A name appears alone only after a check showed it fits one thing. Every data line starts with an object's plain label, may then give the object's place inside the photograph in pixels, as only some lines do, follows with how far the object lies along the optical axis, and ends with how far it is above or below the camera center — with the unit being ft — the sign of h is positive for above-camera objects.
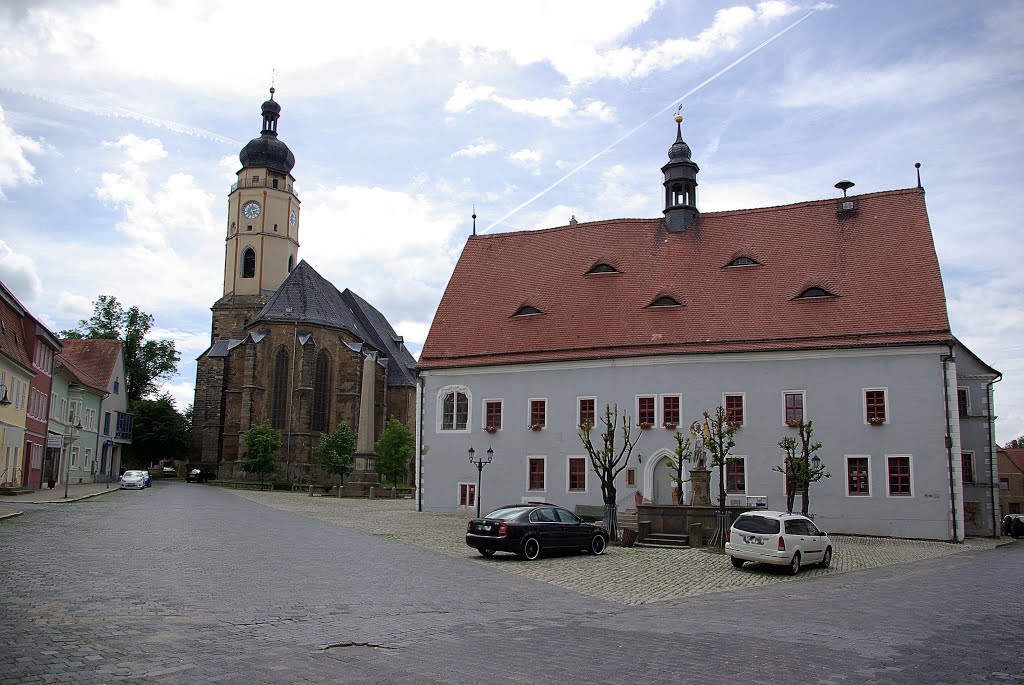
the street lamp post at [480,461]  118.09 +1.23
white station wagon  62.95 -4.76
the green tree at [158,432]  282.56 +10.34
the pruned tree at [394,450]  218.79 +4.47
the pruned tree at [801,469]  90.07 +0.71
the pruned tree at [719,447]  81.05 +2.67
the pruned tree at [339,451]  199.13 +3.72
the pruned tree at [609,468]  86.17 +0.41
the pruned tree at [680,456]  88.28 +1.78
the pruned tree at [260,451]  212.64 +3.63
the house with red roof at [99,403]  179.32 +13.78
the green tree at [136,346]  274.36 +37.58
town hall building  103.50 +15.00
